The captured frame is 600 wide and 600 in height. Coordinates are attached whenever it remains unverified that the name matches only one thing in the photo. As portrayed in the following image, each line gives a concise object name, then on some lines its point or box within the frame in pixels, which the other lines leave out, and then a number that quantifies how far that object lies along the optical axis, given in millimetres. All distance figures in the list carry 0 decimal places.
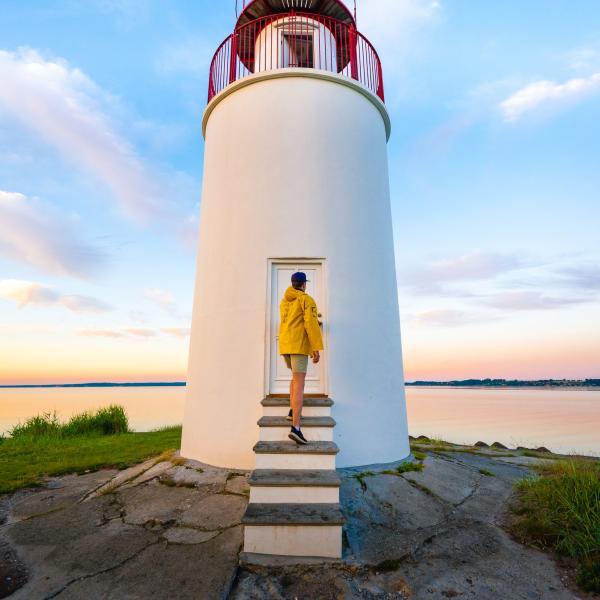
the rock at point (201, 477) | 4176
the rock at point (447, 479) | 4145
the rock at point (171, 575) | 2475
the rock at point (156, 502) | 3580
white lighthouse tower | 4688
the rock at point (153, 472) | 4534
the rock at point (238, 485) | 4000
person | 3736
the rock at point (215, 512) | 3400
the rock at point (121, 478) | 4367
